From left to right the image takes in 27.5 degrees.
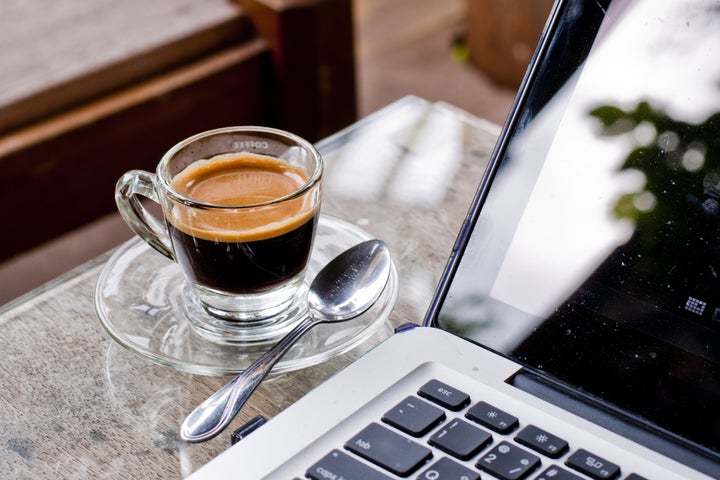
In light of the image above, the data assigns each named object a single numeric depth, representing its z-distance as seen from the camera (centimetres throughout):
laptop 55
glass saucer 63
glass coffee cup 63
